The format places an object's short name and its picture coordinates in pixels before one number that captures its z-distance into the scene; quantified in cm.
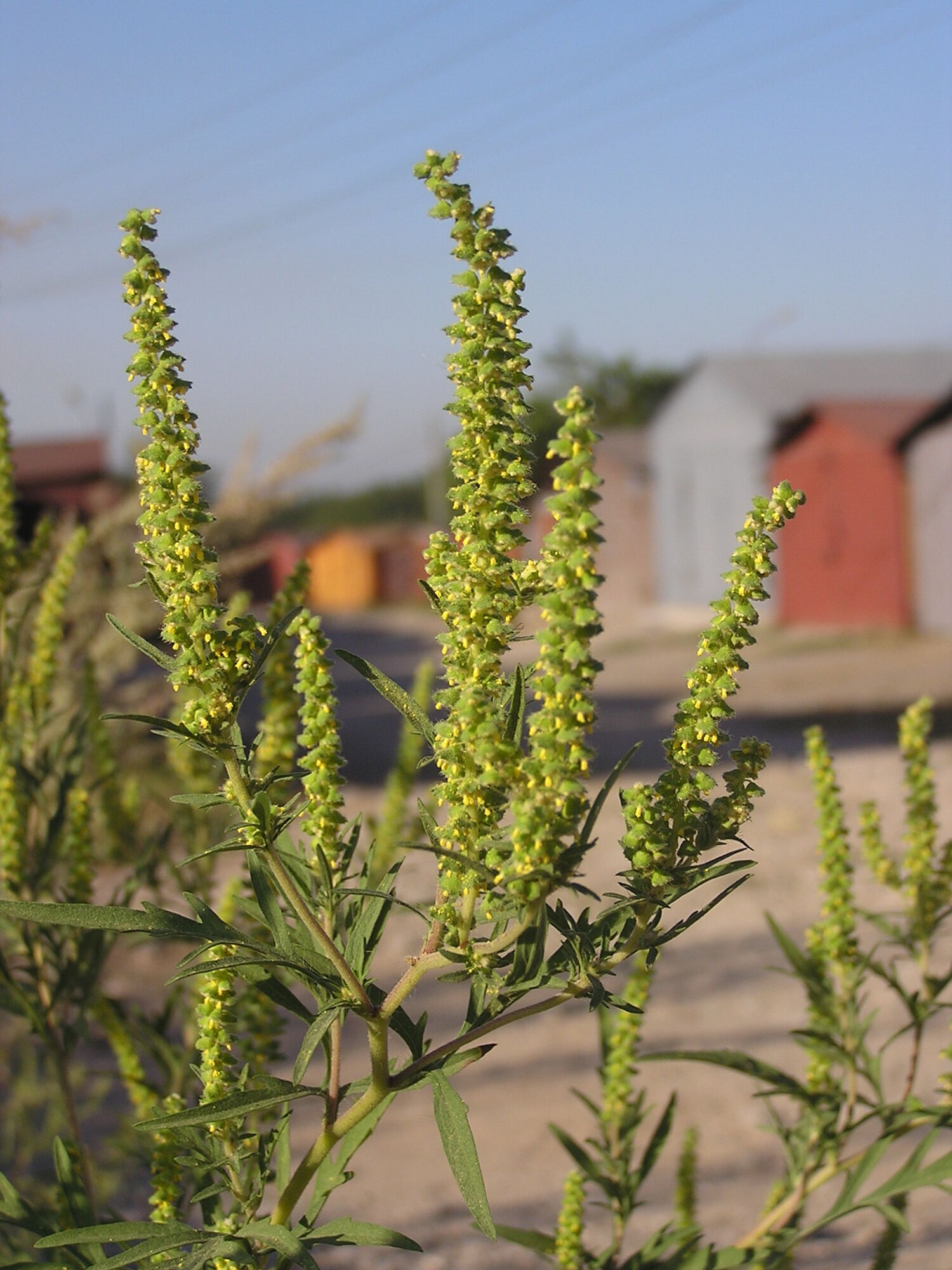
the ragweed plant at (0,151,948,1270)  94
